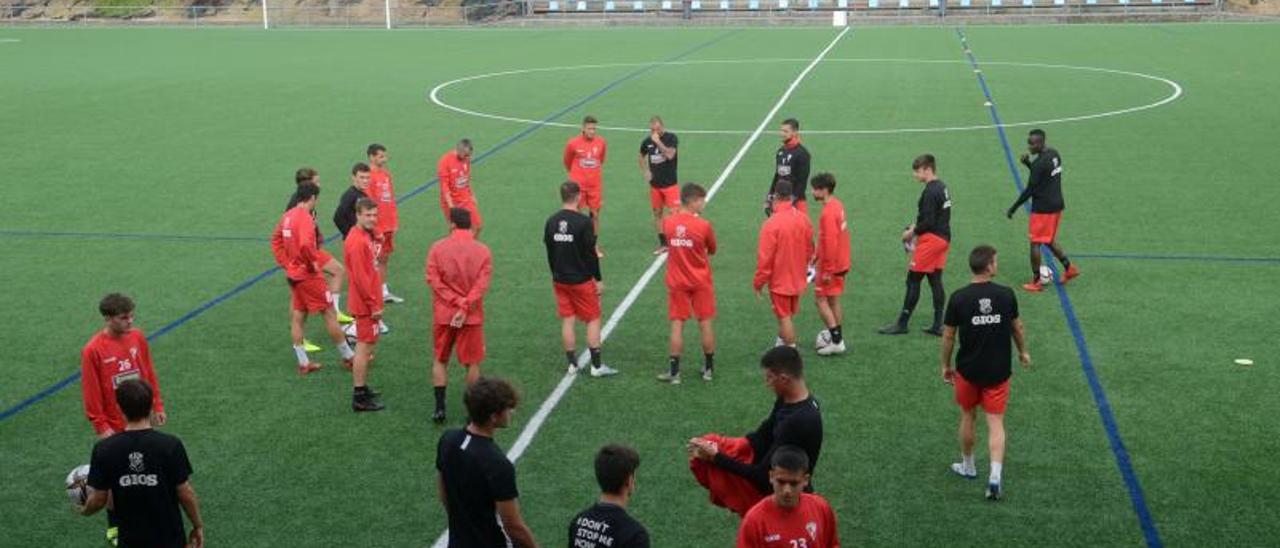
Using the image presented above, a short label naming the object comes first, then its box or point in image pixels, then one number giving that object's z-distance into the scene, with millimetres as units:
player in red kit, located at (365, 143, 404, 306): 15812
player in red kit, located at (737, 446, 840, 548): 6371
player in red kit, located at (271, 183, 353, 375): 13055
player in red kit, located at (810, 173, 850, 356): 13516
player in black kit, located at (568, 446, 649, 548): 6309
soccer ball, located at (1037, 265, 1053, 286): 16031
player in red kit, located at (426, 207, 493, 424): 11633
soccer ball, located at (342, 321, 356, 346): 14602
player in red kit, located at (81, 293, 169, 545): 9273
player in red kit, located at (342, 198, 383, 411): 12016
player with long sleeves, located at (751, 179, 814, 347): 12797
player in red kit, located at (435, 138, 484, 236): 17078
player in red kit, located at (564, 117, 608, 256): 18688
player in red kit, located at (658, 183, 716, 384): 12625
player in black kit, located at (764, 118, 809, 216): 16766
